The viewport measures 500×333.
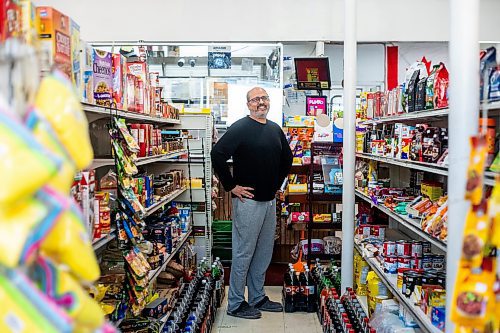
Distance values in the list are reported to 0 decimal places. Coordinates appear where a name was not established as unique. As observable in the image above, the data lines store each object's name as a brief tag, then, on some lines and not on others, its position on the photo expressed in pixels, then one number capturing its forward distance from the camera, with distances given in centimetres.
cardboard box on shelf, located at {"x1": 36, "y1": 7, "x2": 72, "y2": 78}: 214
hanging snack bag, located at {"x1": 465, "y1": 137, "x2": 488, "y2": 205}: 139
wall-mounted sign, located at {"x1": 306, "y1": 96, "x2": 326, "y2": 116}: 879
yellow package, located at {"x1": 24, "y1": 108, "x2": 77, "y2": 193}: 98
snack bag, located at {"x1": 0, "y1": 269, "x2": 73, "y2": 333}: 92
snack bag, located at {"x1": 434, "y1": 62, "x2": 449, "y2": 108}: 306
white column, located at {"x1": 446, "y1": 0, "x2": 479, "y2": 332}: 231
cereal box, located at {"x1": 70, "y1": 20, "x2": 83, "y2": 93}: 238
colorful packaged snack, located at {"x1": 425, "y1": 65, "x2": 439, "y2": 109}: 328
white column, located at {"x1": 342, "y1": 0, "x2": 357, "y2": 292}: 485
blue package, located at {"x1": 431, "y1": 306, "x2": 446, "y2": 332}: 280
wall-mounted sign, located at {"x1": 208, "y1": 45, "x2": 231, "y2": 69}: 777
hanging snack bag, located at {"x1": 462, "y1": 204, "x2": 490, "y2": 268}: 138
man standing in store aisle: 503
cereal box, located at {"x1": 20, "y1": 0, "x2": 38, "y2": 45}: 162
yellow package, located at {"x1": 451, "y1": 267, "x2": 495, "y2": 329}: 142
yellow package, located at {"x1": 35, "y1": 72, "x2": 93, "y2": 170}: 104
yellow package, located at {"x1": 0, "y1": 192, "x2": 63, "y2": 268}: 90
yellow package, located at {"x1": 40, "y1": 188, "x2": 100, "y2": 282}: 98
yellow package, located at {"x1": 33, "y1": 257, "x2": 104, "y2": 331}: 102
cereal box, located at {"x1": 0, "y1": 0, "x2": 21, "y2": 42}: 154
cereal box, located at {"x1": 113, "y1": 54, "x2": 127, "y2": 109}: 333
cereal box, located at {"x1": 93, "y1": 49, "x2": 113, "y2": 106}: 291
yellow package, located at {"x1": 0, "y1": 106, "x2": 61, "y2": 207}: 88
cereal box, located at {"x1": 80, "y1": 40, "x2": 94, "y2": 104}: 261
